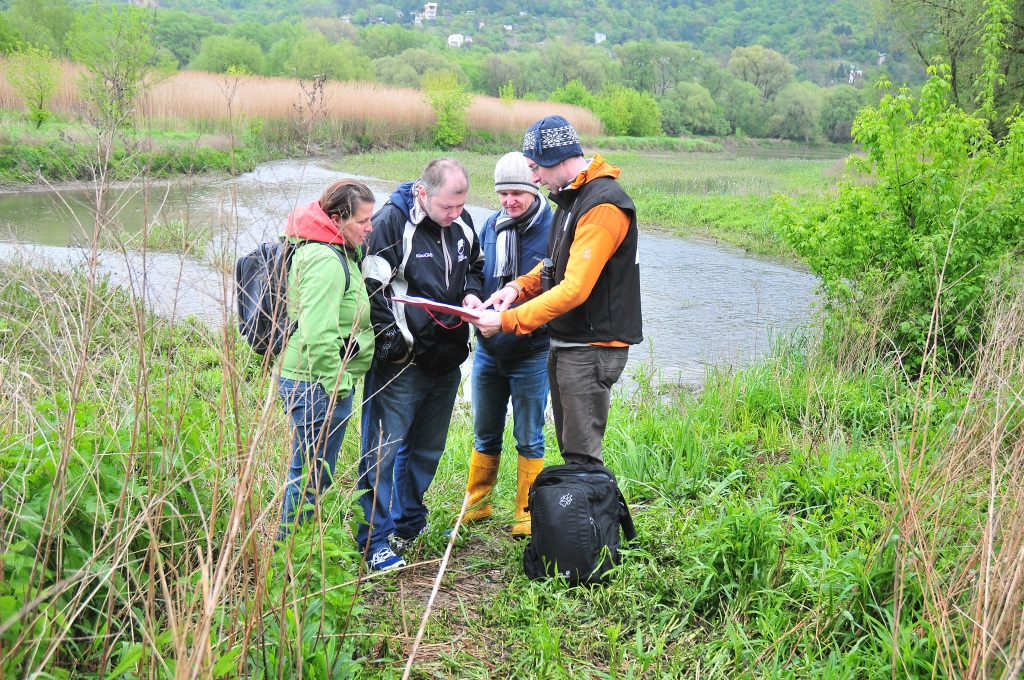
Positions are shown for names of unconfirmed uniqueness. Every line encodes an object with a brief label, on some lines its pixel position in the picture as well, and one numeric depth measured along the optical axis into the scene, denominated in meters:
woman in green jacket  2.77
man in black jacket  3.12
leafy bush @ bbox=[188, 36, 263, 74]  51.34
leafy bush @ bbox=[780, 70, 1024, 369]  5.98
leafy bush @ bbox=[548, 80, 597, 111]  54.25
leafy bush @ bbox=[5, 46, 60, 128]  17.20
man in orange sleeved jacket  3.01
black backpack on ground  3.04
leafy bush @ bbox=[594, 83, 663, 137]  50.06
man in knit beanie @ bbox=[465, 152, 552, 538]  3.49
